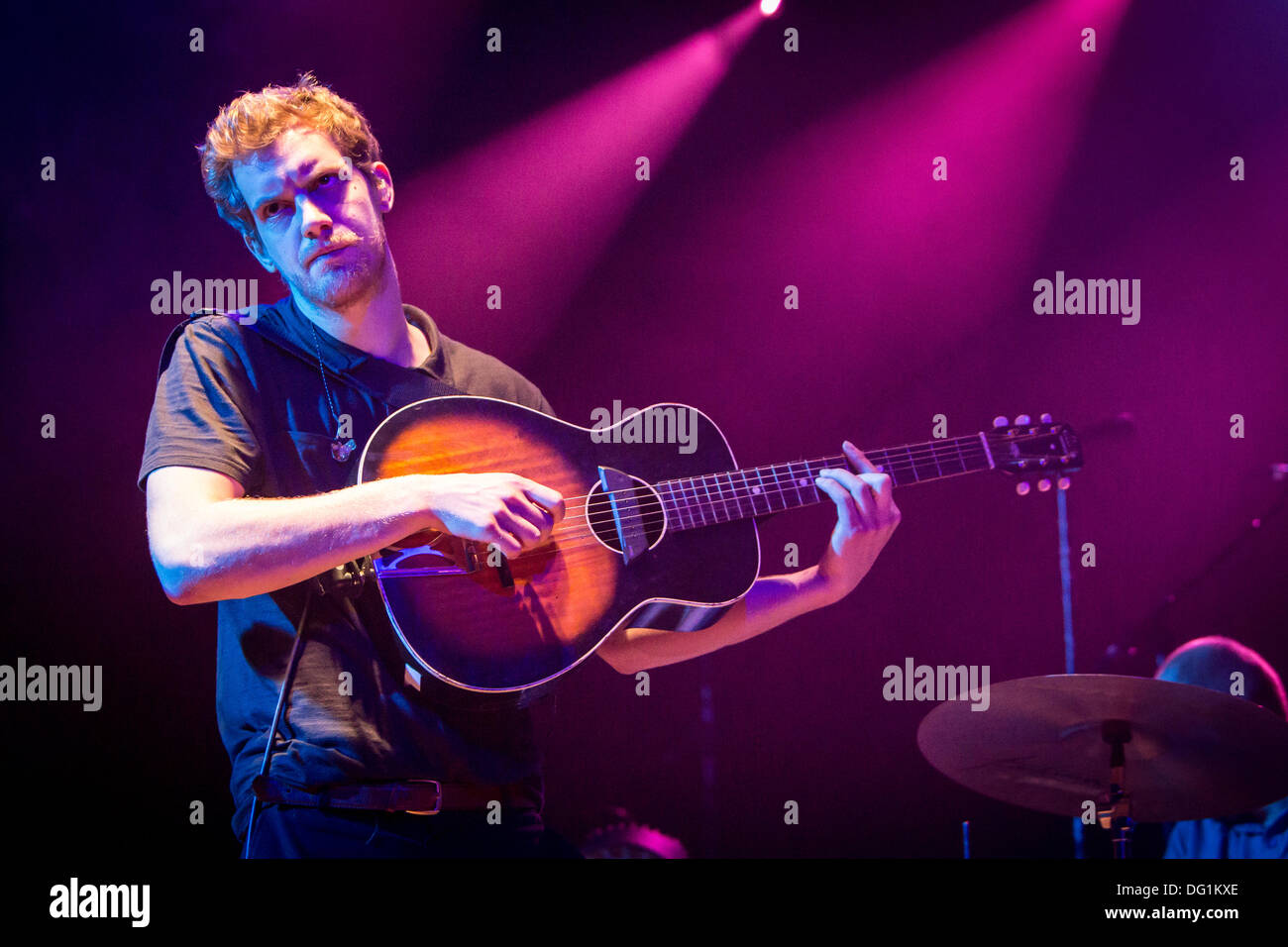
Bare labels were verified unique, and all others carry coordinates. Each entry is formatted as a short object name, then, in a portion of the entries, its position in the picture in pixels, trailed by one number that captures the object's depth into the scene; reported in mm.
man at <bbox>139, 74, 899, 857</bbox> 2102
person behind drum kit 3125
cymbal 2531
